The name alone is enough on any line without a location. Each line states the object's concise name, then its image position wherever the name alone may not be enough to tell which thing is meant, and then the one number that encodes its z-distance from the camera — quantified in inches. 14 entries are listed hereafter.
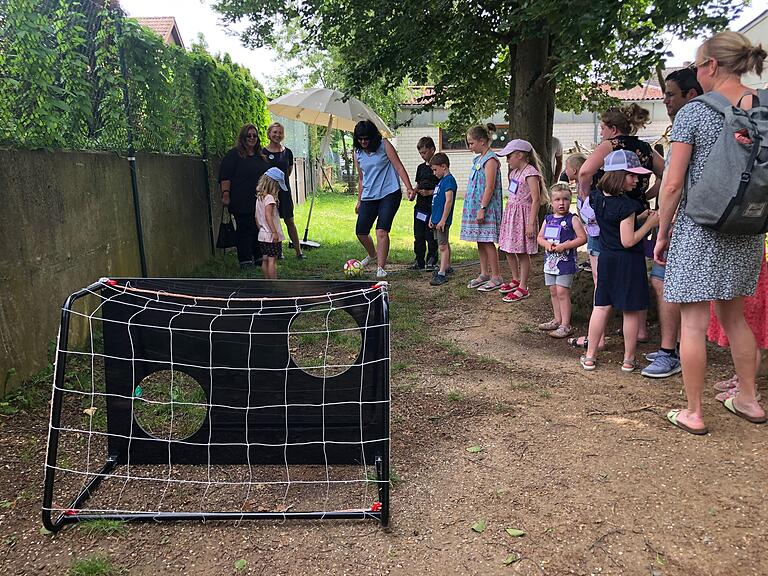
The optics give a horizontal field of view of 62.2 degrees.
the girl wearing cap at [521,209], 238.1
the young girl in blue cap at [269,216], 251.3
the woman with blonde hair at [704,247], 119.2
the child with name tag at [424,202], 311.6
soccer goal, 117.3
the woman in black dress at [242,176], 306.5
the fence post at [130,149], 218.4
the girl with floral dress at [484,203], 262.1
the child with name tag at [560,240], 193.9
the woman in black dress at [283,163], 336.2
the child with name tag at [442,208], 284.8
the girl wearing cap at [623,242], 160.9
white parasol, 351.6
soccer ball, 300.2
